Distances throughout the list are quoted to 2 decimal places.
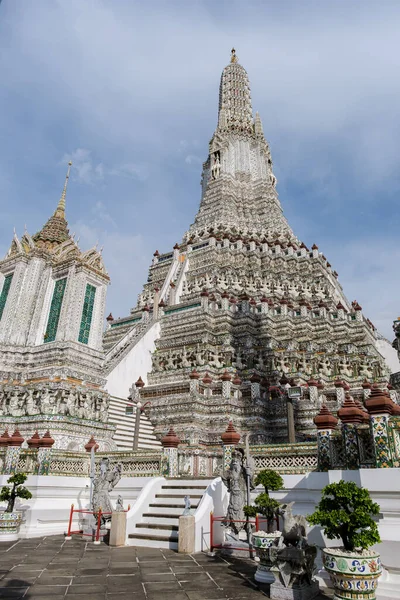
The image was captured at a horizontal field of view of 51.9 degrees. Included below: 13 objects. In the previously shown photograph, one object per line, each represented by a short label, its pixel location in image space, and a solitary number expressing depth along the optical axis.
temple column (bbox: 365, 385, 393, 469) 6.78
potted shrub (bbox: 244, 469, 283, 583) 6.51
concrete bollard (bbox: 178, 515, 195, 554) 8.59
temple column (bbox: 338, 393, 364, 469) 7.53
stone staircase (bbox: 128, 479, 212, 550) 9.40
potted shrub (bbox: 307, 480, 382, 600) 5.08
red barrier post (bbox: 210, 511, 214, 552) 8.73
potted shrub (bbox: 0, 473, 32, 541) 10.31
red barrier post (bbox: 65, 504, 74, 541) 10.89
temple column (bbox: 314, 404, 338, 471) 8.10
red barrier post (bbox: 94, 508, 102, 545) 9.99
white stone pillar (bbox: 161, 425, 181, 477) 11.69
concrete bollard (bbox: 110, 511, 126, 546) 9.50
